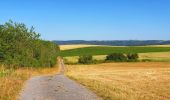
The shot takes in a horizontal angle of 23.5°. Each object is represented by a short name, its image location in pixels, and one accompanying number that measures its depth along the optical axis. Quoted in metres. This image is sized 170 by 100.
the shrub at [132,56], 135.45
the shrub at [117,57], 136.52
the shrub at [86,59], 132.46
